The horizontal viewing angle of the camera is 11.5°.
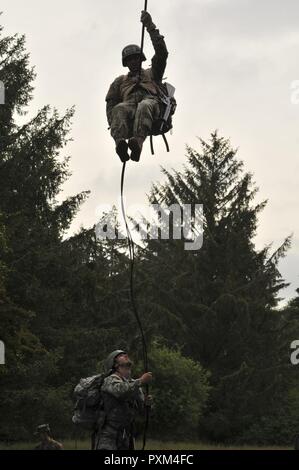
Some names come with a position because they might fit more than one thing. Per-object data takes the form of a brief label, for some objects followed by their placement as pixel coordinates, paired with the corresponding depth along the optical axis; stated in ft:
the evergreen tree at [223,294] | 233.08
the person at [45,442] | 80.01
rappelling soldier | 51.08
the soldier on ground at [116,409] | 51.21
